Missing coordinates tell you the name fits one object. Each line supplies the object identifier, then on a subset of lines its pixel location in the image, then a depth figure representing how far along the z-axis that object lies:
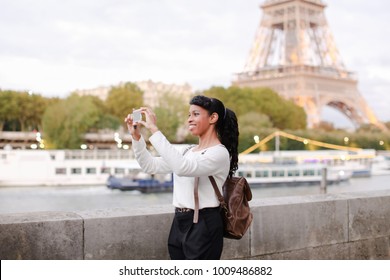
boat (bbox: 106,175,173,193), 34.84
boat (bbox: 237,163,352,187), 39.34
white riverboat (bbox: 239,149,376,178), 48.12
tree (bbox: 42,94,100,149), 48.09
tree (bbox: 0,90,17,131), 51.60
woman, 3.24
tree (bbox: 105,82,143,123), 57.72
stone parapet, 3.88
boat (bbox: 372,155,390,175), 51.22
